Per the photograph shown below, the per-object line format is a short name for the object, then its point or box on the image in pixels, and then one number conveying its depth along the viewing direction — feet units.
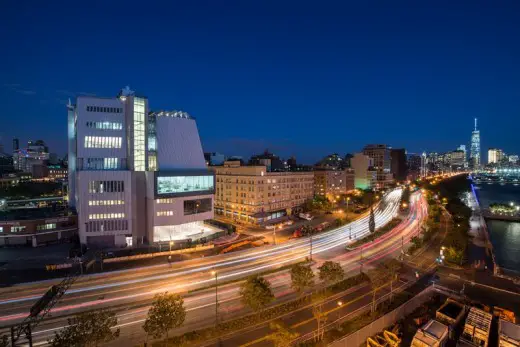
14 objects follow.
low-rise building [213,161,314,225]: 253.03
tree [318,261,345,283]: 96.02
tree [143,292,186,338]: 68.90
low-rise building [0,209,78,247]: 168.45
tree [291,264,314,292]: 91.40
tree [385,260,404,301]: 101.17
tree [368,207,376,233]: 196.44
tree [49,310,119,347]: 59.06
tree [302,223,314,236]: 201.87
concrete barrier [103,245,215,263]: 143.15
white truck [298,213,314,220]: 263.29
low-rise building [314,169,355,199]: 372.17
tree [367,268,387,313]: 91.96
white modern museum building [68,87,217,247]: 171.73
